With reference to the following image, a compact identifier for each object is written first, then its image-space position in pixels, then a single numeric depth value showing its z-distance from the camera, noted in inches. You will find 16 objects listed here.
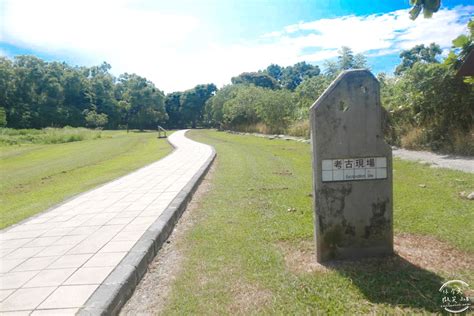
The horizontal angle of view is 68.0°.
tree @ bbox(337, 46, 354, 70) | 933.8
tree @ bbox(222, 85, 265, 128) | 1475.1
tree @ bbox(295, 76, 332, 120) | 964.6
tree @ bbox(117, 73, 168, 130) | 2501.2
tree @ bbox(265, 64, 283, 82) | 3599.9
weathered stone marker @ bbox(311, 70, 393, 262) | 137.5
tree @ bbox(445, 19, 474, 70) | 209.0
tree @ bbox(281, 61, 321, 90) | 3196.4
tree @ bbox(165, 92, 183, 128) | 2849.4
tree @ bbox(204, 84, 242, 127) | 1985.7
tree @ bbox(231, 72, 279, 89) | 2790.4
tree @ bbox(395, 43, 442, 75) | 1710.1
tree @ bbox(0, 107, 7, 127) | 1541.6
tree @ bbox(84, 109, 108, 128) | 2226.9
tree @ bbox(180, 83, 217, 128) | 2775.6
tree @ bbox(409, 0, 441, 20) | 105.3
